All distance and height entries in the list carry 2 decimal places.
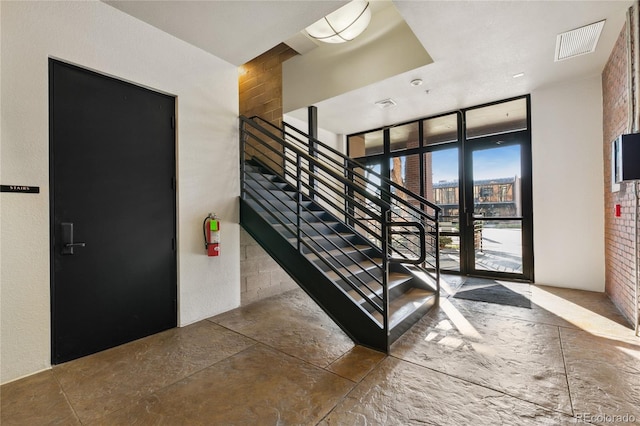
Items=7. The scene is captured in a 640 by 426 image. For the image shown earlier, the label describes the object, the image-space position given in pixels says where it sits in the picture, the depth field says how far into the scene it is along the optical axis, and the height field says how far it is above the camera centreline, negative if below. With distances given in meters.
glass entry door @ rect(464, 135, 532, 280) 4.45 +0.07
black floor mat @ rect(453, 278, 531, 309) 3.49 -1.13
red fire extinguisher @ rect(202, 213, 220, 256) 3.09 -0.20
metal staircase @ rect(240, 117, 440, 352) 2.35 -0.49
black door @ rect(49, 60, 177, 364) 2.23 +0.07
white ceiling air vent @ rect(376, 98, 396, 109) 4.46 +1.87
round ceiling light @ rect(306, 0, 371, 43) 3.16 +2.30
